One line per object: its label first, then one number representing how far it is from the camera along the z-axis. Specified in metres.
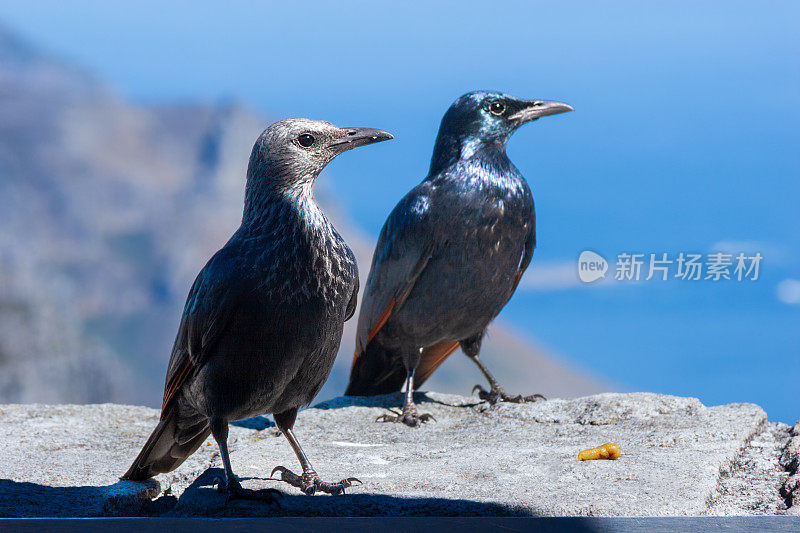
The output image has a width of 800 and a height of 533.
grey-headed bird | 5.85
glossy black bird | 9.76
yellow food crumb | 7.64
